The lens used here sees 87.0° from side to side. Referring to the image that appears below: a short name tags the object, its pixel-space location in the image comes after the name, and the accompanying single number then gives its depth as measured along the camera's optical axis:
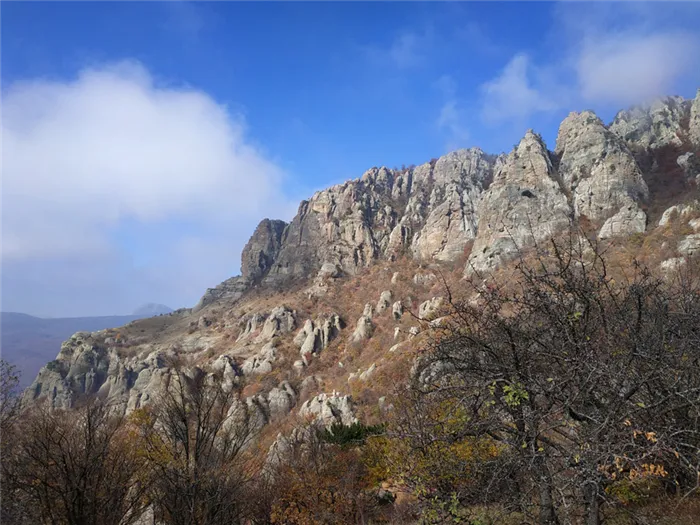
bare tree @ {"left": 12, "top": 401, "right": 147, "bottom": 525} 13.99
